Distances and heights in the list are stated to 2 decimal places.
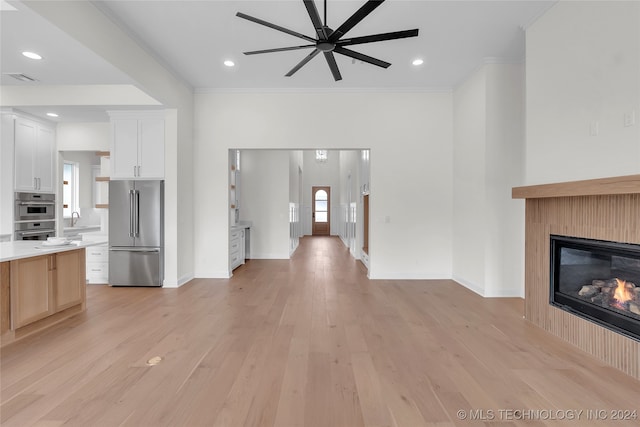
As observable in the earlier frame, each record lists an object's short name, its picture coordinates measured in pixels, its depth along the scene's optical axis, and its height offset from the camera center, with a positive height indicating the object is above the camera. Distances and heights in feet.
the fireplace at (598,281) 7.59 -1.99
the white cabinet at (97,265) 16.65 -2.95
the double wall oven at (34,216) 16.35 -0.25
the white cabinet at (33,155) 16.39 +3.24
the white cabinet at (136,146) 15.85 +3.45
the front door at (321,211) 49.85 +0.13
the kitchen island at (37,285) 9.07 -2.51
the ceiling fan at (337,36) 7.72 +5.16
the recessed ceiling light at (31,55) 10.61 +5.59
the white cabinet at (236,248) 18.96 -2.51
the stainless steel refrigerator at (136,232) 15.72 -1.06
